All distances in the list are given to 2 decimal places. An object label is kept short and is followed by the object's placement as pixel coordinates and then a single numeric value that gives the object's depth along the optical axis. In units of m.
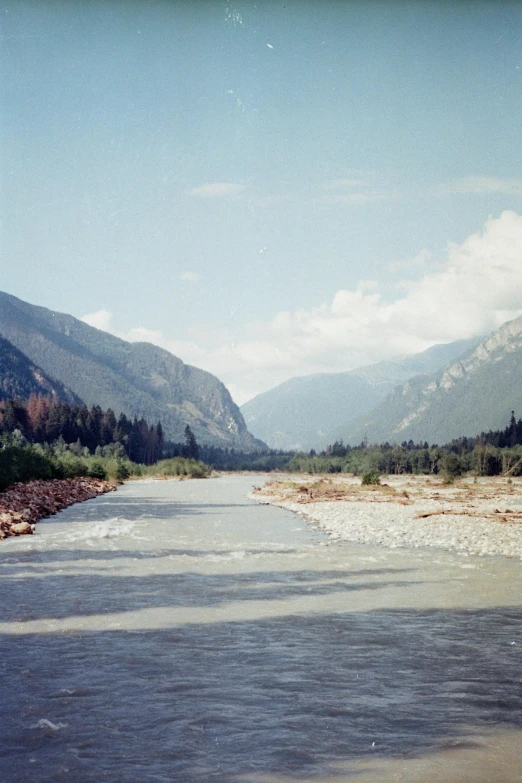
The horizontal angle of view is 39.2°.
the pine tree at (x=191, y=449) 190.75
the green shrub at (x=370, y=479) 66.81
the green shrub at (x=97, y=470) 80.88
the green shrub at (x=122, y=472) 90.68
